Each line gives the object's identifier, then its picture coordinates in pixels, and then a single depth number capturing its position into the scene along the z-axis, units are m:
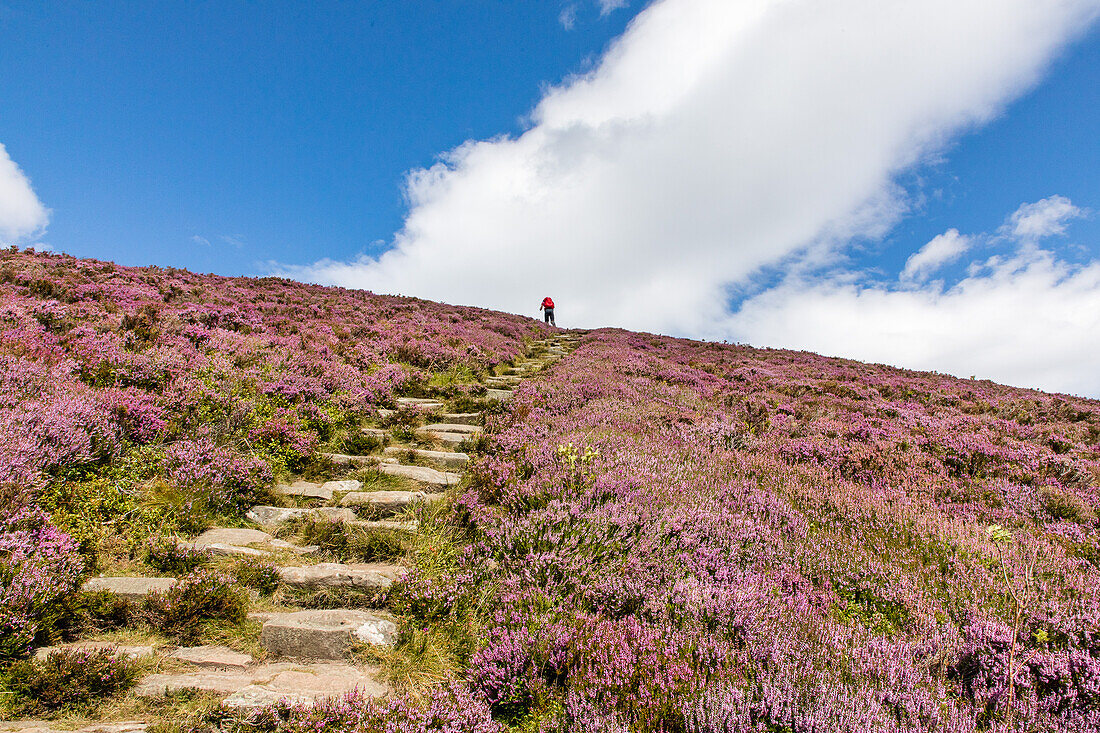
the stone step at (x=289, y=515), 4.93
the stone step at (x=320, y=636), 3.36
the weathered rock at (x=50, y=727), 2.55
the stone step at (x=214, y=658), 3.19
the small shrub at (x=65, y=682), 2.71
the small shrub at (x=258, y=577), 3.91
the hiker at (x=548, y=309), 30.92
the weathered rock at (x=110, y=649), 3.01
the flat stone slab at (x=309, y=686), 2.84
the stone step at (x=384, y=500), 5.21
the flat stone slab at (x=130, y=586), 3.57
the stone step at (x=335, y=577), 3.96
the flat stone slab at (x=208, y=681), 2.92
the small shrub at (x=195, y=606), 3.41
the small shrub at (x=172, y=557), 3.99
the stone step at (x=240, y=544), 4.25
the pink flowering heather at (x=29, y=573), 2.96
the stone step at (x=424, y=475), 5.95
